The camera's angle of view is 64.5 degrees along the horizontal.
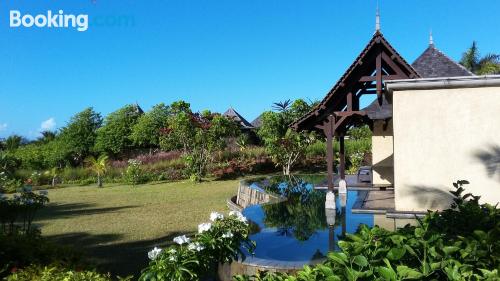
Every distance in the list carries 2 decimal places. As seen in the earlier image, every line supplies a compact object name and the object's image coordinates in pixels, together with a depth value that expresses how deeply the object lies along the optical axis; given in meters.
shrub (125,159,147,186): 22.64
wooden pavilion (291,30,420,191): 10.32
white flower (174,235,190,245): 3.66
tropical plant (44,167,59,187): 23.14
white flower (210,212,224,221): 4.18
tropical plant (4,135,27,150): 38.41
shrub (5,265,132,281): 3.51
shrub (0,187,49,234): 7.28
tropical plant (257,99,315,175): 23.08
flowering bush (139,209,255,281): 3.40
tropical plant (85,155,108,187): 22.16
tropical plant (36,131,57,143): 44.50
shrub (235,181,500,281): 1.88
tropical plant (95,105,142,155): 33.25
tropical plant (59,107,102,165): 31.33
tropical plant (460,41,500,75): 43.01
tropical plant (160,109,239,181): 22.50
